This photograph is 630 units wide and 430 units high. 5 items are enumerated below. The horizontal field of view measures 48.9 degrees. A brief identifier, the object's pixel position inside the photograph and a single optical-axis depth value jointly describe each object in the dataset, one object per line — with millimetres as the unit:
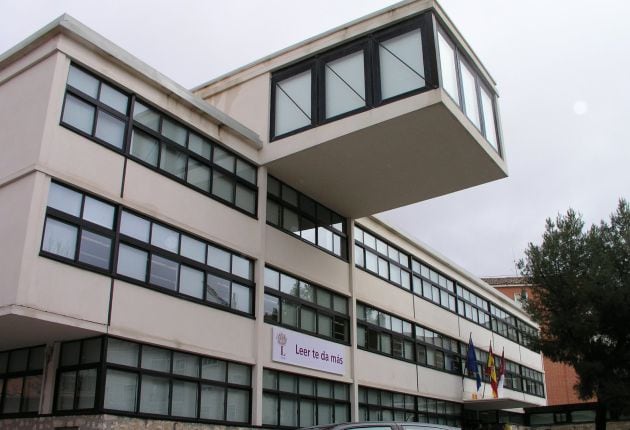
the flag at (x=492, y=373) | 28344
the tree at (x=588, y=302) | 27344
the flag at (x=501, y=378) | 30406
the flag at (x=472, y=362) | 28062
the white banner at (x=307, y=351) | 17281
